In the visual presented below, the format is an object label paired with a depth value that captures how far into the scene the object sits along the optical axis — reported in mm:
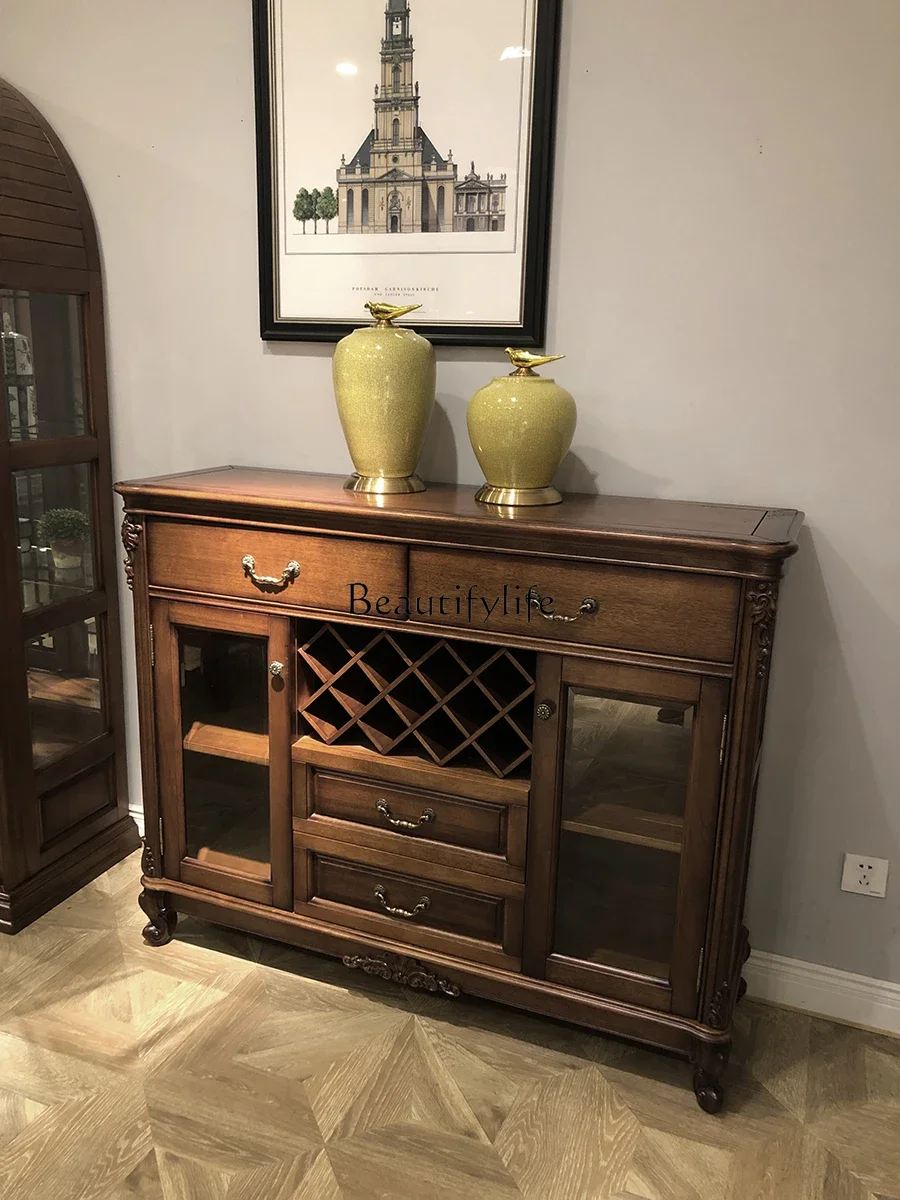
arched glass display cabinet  2152
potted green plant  2322
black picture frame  1891
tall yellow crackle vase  1890
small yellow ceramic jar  1811
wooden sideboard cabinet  1654
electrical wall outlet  1993
